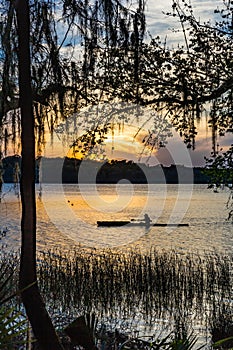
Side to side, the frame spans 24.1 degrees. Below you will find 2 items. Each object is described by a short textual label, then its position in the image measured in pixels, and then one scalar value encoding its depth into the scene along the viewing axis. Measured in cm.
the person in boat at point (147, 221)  3692
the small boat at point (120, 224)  3766
